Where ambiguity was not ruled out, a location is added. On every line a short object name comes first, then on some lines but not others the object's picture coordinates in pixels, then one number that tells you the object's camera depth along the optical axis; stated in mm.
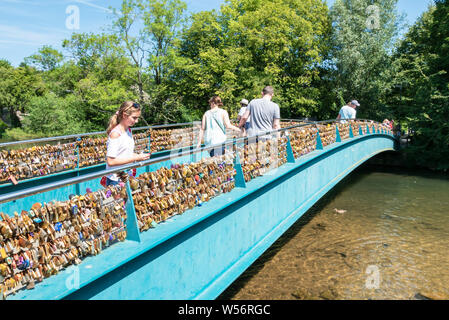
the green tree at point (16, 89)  54781
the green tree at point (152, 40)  32469
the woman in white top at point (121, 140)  3621
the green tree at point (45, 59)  44406
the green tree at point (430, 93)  21438
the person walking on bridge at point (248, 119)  7423
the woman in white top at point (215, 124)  6125
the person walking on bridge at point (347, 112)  13984
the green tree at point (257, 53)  28641
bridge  2830
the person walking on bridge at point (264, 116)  6723
